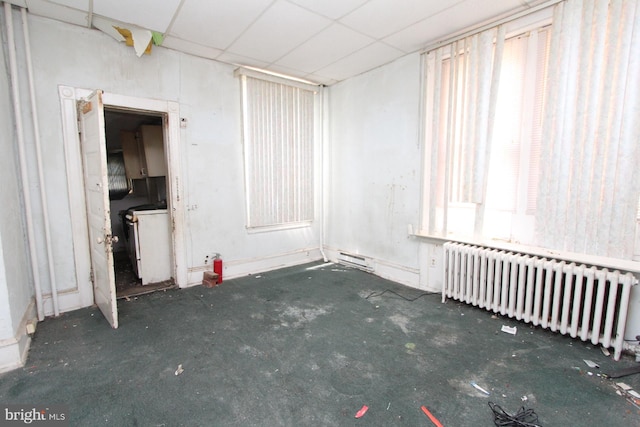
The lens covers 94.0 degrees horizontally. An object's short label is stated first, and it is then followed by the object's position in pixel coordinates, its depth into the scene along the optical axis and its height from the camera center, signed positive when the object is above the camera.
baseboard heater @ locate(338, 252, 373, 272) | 4.37 -1.20
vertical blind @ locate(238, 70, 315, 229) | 4.13 +0.48
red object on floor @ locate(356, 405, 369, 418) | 1.74 -1.35
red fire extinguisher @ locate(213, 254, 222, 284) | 3.92 -1.11
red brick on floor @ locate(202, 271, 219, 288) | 3.80 -1.23
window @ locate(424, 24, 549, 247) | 2.78 +0.51
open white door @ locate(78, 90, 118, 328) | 2.55 -0.17
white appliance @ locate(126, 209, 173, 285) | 3.70 -0.77
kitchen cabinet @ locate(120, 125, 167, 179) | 4.40 +0.49
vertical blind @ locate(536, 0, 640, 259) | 2.20 +0.40
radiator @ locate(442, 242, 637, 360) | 2.25 -0.94
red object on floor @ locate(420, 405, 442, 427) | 1.67 -1.34
